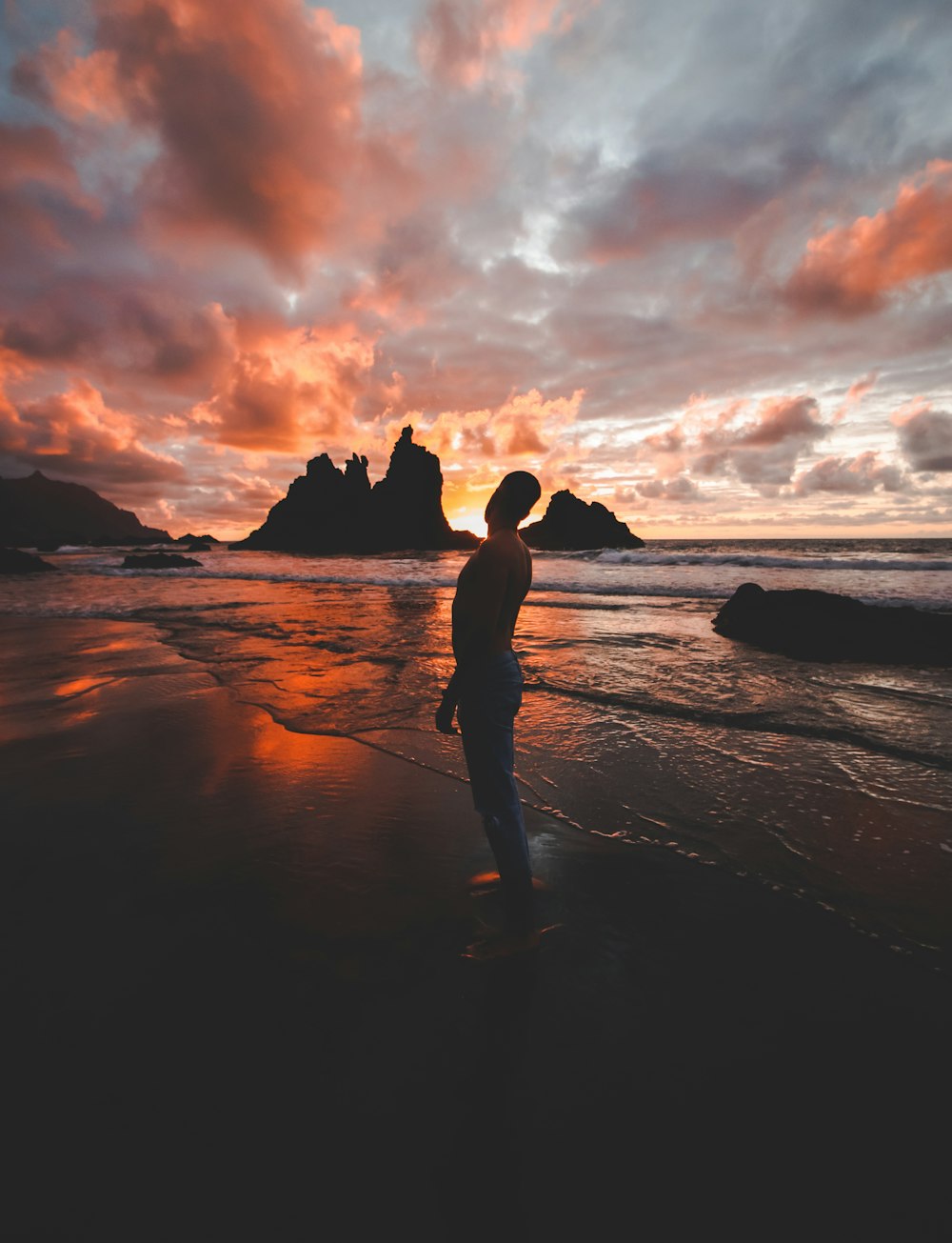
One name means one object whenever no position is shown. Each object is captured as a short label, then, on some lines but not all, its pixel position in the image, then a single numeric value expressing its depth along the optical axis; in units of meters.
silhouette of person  2.59
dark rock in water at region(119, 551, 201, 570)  32.25
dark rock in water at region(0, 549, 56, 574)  28.20
